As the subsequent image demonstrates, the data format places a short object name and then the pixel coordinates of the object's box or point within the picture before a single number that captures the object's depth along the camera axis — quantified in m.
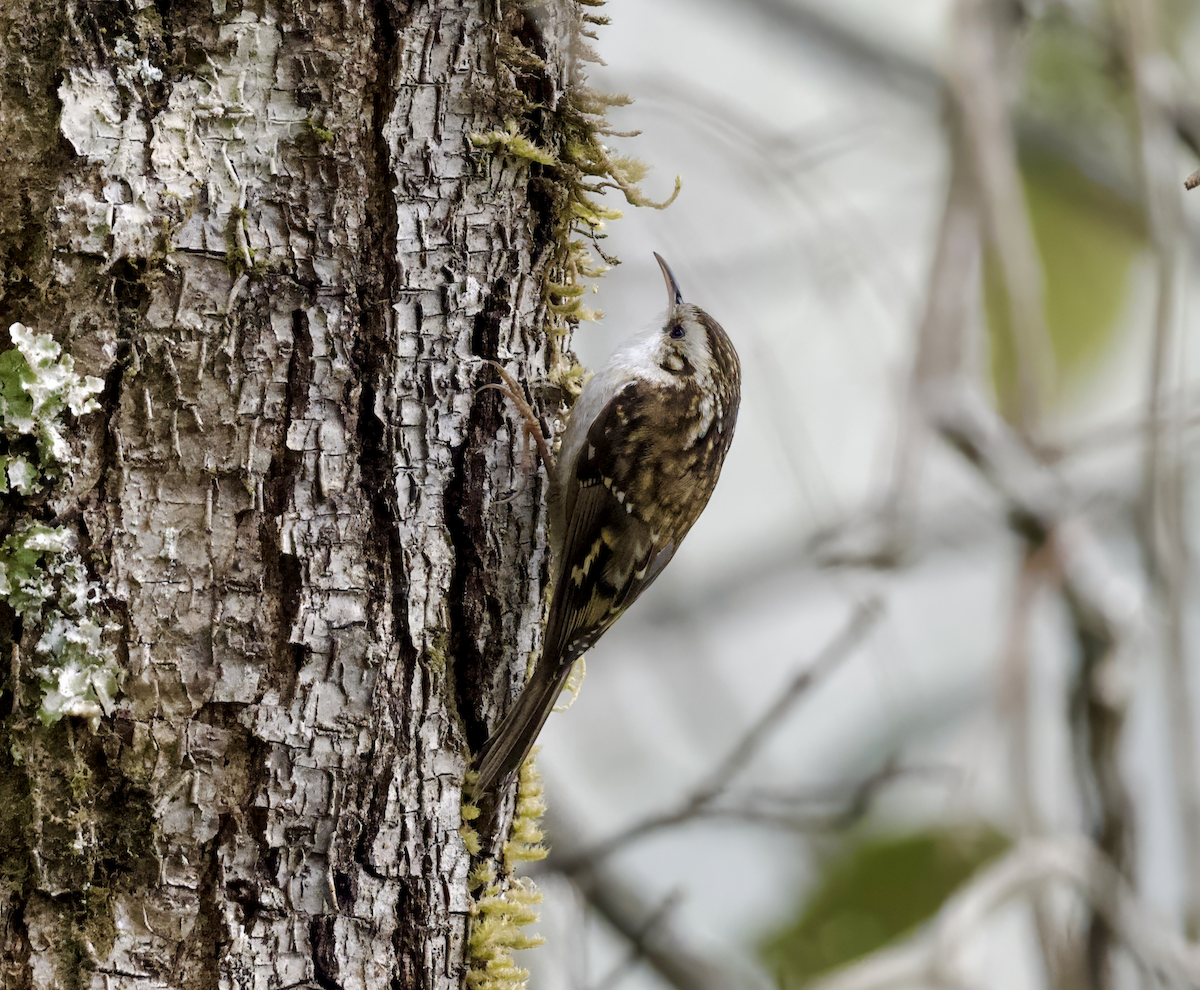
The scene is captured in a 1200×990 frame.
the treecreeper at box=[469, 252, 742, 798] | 3.53
